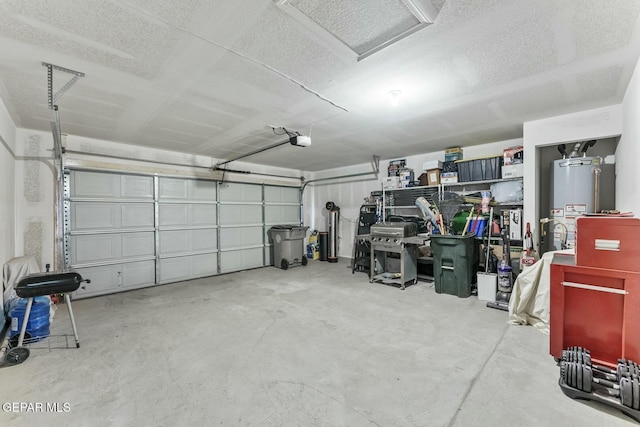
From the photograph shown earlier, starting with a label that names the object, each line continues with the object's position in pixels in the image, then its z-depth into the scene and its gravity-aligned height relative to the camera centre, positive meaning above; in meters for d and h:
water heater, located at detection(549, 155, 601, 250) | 3.46 +0.24
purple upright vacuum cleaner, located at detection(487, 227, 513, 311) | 3.69 -1.02
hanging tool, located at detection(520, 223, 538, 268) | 3.47 -0.55
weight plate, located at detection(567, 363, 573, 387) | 1.87 -1.15
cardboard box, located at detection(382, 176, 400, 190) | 5.79 +0.65
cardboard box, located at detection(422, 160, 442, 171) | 5.12 +0.91
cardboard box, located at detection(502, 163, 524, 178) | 4.09 +0.64
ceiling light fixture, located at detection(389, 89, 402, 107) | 2.77 +1.23
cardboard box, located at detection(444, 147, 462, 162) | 5.06 +1.10
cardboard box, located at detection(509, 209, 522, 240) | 4.09 -0.19
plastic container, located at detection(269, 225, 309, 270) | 6.36 -0.79
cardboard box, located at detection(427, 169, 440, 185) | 5.11 +0.68
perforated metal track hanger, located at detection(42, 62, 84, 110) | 2.27 +1.21
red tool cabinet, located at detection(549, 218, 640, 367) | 2.00 -0.66
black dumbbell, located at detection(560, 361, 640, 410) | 1.68 -1.16
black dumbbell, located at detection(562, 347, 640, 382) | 1.79 -1.08
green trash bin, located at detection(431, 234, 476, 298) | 4.13 -0.82
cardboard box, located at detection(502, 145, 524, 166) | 4.10 +0.88
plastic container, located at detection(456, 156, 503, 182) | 4.45 +0.74
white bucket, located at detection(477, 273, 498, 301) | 3.94 -1.11
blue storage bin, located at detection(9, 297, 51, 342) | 2.75 -1.10
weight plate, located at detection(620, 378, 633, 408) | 1.68 -1.15
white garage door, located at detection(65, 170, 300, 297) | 4.36 -0.29
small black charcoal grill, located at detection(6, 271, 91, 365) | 2.36 -0.69
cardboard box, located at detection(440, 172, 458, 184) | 4.90 +0.64
